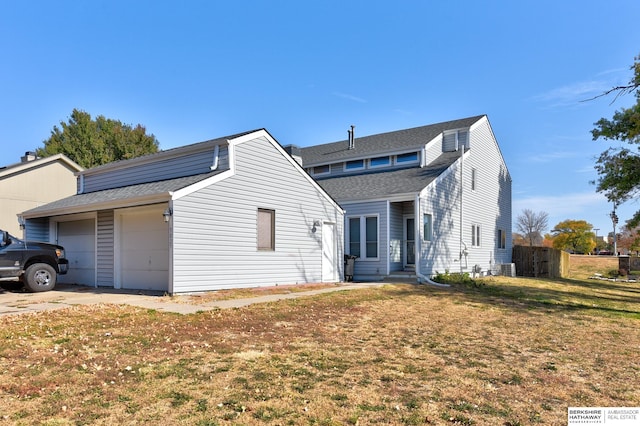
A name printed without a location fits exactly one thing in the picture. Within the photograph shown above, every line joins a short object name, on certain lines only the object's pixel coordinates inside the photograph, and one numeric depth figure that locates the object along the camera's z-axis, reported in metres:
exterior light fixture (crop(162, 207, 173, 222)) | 11.33
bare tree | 66.50
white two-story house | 18.03
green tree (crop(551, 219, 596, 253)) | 72.62
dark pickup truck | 12.20
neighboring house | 20.91
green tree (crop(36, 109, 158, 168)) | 38.41
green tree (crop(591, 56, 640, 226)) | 19.20
